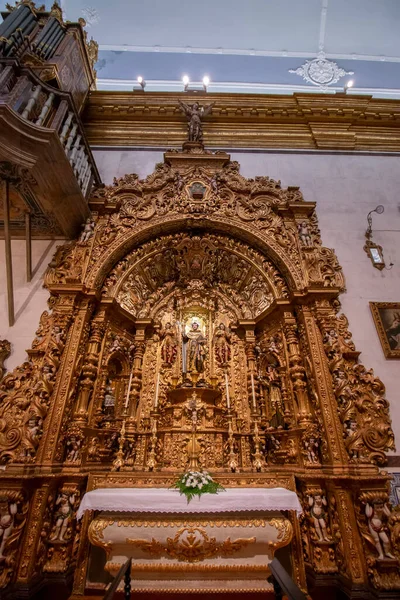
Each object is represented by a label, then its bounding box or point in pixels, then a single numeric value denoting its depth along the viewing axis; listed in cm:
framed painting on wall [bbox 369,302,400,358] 524
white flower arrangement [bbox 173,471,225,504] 390
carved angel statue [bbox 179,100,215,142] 780
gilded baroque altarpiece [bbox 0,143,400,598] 396
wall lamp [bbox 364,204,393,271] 608
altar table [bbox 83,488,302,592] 370
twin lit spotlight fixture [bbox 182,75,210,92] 1095
